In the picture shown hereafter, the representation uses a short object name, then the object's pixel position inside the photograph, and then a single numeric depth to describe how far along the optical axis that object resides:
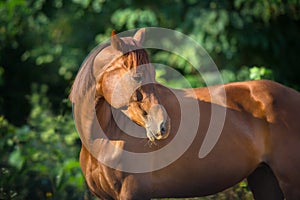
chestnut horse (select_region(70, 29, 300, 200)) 9.60
